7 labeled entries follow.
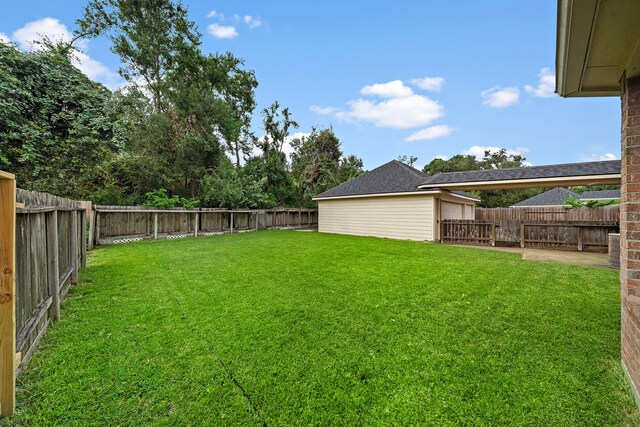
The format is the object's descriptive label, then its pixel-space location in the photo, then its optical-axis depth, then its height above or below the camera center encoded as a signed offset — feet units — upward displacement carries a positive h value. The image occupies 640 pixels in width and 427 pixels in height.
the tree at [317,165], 74.84 +13.81
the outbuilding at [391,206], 38.17 +0.56
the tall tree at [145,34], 51.03 +35.41
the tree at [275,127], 75.56 +24.40
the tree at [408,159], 115.24 +22.10
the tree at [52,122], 25.73 +9.75
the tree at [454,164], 97.60 +17.28
